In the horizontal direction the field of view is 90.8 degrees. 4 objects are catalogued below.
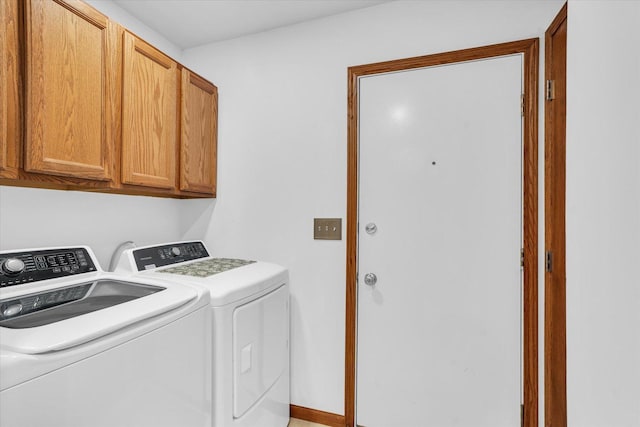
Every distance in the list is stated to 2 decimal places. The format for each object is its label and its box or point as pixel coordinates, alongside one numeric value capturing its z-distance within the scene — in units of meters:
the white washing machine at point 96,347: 0.72
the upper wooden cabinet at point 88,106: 1.15
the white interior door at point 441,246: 1.62
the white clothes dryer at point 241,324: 1.32
